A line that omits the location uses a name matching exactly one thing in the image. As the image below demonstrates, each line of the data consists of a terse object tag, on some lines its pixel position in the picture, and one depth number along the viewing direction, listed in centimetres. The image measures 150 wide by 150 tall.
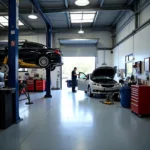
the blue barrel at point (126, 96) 623
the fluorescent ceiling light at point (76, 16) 1014
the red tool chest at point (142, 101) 493
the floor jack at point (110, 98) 699
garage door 1348
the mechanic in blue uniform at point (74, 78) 1130
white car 815
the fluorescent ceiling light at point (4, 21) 999
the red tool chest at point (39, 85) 1189
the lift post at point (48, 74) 914
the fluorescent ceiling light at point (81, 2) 615
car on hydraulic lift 753
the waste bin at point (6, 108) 393
